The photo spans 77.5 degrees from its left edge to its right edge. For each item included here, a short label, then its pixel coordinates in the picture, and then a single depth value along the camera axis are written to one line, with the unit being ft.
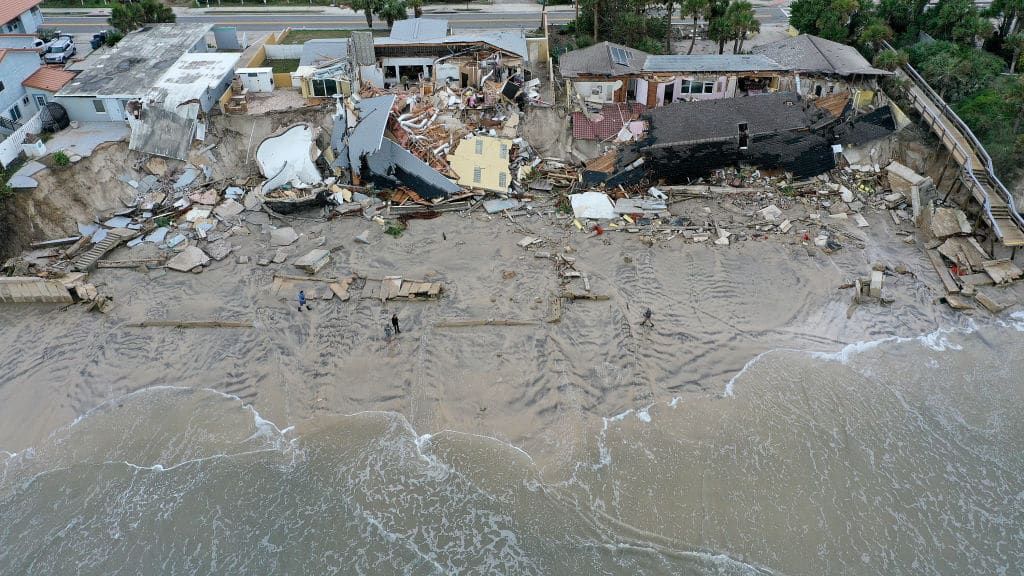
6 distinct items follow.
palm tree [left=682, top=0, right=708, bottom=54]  121.60
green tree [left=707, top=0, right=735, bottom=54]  122.72
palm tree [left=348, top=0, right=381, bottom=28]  139.33
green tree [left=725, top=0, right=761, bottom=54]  120.88
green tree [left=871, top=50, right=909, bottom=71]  118.32
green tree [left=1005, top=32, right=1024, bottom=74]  111.55
